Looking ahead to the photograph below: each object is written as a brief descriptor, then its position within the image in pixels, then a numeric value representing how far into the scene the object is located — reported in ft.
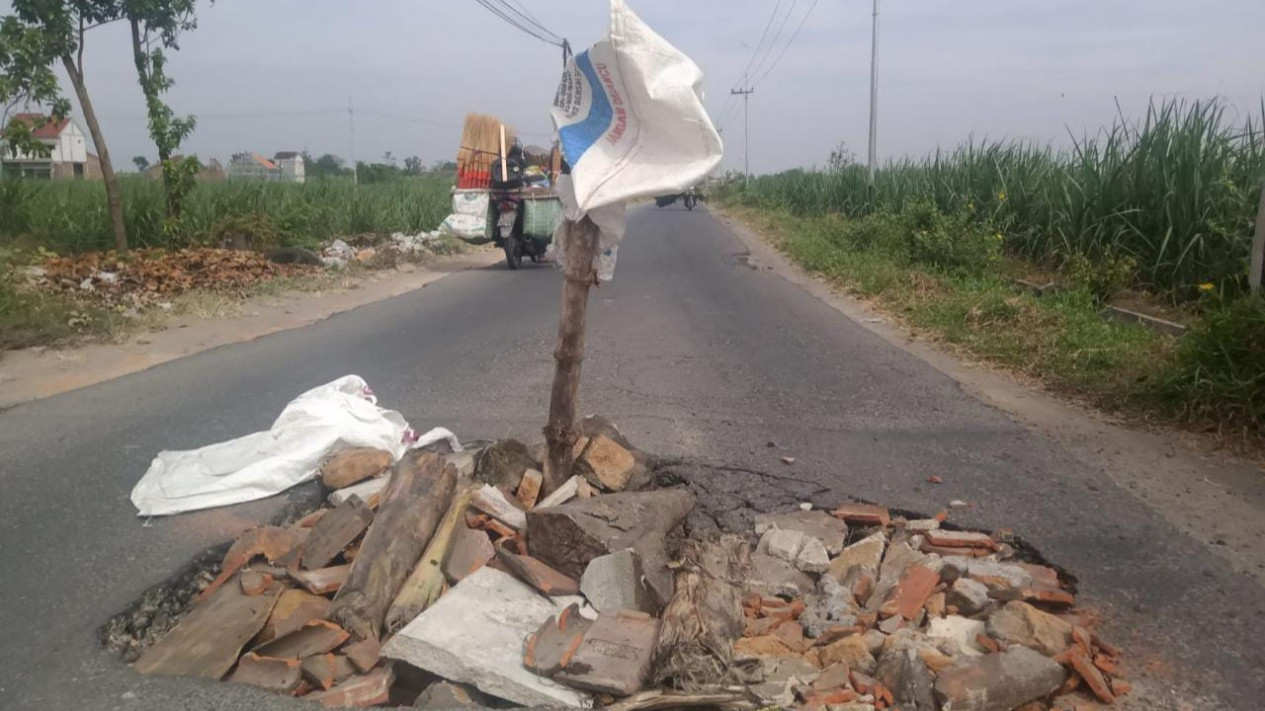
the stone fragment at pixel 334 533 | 11.57
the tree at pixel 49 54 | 34.12
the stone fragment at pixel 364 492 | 13.43
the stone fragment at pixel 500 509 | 12.62
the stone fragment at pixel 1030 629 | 9.82
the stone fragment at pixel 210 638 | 9.53
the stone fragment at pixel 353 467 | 14.08
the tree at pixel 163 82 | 40.63
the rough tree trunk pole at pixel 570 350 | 12.87
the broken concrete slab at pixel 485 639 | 9.15
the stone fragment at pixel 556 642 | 9.34
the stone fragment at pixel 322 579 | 11.09
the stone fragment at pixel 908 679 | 8.95
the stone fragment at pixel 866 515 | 13.40
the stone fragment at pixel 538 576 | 11.00
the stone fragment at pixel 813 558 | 11.93
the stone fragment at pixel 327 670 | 9.48
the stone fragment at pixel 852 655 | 9.57
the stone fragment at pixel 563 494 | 13.01
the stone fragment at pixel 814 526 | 12.73
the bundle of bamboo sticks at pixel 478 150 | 49.65
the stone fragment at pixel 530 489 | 13.52
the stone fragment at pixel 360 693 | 9.09
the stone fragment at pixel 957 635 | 10.06
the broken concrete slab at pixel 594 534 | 11.44
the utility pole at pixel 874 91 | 71.82
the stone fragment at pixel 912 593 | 10.63
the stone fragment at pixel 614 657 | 9.02
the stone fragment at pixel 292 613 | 10.09
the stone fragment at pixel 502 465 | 13.87
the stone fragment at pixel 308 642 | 9.96
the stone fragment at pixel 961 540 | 12.64
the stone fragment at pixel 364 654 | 9.73
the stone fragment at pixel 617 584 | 10.64
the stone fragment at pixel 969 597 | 10.74
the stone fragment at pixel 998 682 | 8.87
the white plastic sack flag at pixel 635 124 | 11.59
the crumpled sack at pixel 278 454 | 13.82
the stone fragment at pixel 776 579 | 11.35
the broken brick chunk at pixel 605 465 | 13.91
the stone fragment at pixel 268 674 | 9.42
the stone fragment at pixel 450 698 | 8.98
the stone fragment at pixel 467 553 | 11.36
